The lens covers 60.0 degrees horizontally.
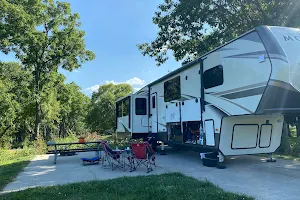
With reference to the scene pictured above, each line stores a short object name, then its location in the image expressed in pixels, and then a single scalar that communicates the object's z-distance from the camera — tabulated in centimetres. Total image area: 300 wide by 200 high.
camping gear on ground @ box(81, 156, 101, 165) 880
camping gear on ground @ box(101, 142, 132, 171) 795
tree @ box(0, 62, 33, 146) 2016
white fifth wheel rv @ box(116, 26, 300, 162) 559
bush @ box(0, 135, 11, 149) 2556
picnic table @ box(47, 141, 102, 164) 958
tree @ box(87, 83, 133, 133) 3681
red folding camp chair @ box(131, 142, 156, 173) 744
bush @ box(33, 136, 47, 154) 1324
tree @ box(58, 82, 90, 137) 2520
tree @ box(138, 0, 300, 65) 1035
